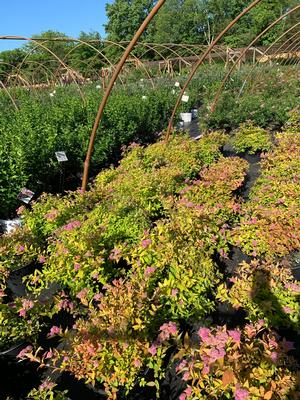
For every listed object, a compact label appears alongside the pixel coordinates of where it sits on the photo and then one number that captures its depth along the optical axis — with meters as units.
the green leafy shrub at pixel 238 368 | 1.44
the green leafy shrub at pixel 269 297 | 2.20
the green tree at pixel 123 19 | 46.97
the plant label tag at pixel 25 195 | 3.47
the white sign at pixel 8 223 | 3.98
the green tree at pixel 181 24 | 42.19
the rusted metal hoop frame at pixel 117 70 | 2.88
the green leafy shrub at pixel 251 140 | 5.96
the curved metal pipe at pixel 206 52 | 5.00
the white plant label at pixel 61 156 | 3.93
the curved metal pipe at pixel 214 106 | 7.36
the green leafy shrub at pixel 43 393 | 1.62
